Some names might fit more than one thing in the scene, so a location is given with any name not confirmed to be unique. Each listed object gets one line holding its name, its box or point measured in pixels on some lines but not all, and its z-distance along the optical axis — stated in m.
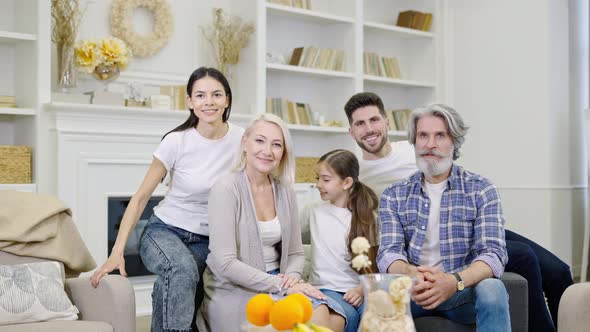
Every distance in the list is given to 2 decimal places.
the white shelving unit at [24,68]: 4.62
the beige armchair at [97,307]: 2.67
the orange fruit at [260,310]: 1.82
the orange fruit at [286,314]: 1.77
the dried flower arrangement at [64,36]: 4.75
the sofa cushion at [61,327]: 2.63
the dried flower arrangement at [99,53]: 4.73
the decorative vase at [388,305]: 1.84
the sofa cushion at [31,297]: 2.74
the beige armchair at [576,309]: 2.50
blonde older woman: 2.85
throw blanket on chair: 2.96
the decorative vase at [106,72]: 4.78
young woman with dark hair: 3.08
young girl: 3.06
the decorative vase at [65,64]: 4.74
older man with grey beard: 2.75
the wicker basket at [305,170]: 5.75
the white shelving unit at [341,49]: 5.94
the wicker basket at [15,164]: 4.50
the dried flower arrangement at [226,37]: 5.50
